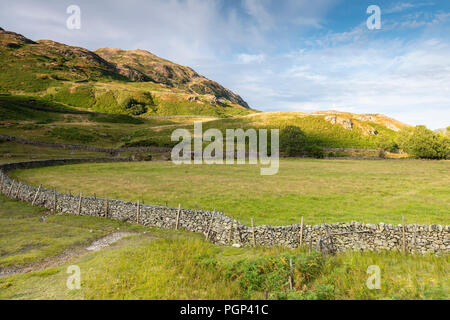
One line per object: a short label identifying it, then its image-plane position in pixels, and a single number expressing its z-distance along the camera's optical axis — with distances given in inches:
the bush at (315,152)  3491.6
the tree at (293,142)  3503.9
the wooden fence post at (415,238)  574.3
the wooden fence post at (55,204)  1025.0
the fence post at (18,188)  1182.9
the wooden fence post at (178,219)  821.0
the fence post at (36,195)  1091.5
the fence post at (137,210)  880.3
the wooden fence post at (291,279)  421.9
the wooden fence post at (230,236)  696.4
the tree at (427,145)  3245.6
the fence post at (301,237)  634.2
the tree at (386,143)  4035.4
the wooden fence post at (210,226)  749.8
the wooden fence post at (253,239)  664.6
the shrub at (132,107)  7352.4
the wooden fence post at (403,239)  571.5
